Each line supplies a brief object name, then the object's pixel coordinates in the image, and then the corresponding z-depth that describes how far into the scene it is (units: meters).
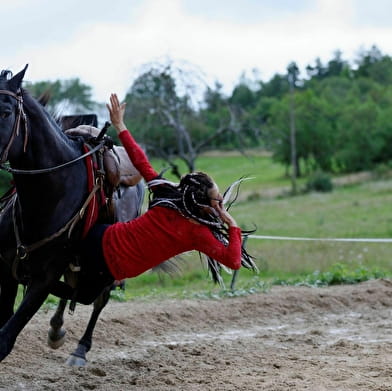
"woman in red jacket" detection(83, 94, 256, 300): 9.55
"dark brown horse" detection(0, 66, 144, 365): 9.02
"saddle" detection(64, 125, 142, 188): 10.81
